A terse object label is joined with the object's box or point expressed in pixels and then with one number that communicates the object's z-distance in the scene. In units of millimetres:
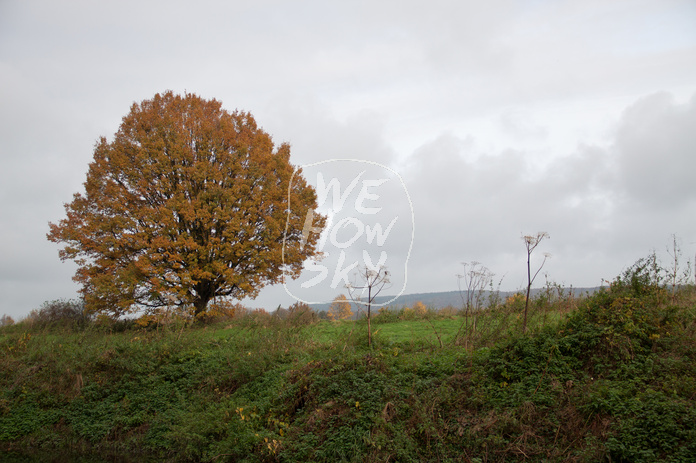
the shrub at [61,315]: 19172
